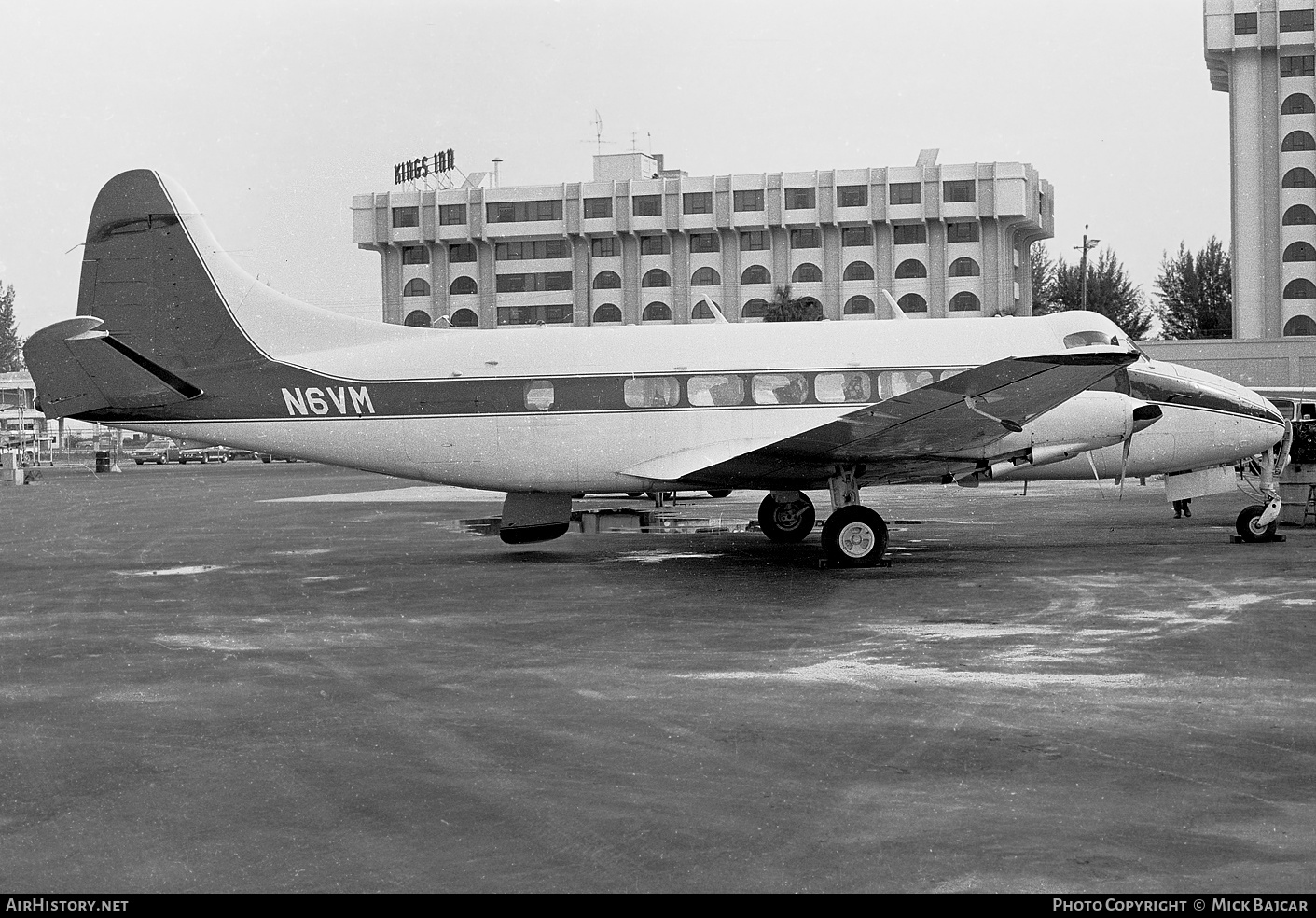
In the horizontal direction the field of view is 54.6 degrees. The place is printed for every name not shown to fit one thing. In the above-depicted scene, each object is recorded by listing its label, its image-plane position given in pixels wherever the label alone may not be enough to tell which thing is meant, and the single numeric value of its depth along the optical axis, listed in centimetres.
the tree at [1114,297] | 9681
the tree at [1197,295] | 10100
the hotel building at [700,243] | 11731
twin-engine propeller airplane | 1898
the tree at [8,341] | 16238
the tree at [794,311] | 9812
